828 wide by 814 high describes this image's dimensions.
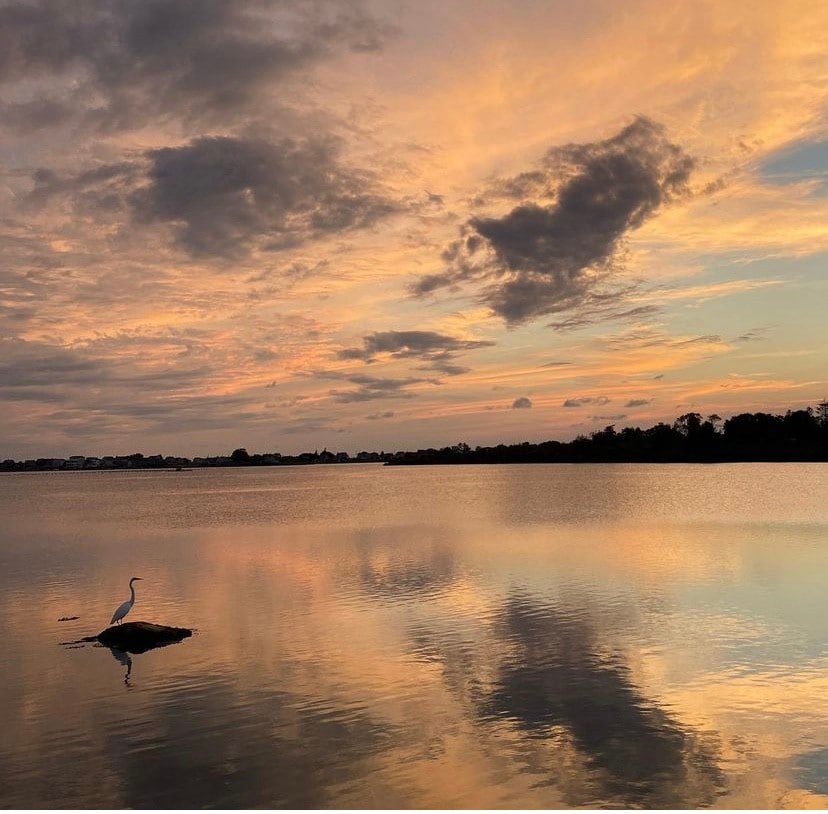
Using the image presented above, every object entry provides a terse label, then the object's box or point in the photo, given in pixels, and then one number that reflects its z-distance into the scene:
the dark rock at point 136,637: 24.47
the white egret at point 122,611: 25.90
